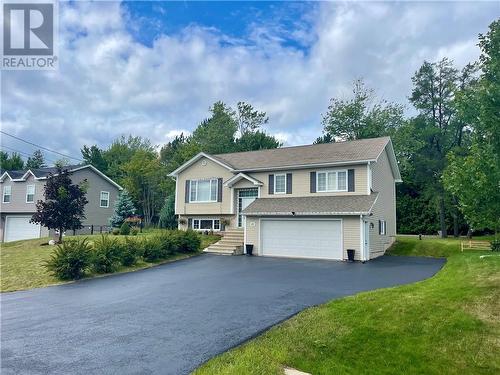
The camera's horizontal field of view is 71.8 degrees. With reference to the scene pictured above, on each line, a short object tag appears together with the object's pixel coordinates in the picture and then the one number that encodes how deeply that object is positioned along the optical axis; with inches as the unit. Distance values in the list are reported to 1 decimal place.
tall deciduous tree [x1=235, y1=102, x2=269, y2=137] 1905.8
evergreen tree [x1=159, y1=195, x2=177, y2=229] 1244.0
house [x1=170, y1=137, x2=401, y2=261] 743.7
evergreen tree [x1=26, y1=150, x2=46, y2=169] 2295.8
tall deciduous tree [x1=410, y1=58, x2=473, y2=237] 1143.6
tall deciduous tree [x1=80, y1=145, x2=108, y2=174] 2050.9
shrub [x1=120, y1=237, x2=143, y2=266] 657.0
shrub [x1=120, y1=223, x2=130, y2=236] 1000.9
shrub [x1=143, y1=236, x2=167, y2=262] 701.3
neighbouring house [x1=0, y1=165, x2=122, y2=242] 1262.3
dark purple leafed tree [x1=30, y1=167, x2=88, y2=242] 865.5
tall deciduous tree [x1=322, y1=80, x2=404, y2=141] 1424.7
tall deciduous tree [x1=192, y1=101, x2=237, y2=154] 1740.9
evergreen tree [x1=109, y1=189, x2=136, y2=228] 1246.3
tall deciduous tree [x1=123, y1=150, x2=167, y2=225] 1627.7
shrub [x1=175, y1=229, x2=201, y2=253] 787.4
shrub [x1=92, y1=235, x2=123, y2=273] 609.3
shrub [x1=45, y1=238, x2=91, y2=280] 565.9
